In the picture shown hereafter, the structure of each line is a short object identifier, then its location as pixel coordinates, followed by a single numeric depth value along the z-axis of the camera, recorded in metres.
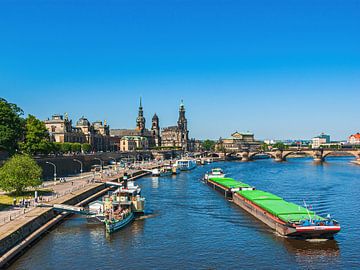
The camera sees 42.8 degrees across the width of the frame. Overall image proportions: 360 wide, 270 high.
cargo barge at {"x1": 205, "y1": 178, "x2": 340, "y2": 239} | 46.22
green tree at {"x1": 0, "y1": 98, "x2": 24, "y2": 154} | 90.75
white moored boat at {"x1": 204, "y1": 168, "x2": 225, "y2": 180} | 118.12
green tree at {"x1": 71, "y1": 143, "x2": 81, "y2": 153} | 170.96
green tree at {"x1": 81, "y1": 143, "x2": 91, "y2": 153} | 189.19
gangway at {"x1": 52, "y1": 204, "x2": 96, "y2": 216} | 56.34
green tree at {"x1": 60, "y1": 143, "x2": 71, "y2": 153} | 161.80
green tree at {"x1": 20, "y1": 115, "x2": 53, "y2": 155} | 106.81
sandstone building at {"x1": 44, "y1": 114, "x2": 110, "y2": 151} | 190.62
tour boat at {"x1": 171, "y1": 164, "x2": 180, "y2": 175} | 149.56
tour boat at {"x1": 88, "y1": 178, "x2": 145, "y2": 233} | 52.75
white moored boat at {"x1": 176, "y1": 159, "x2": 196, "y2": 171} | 168.57
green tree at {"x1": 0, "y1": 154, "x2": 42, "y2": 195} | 65.25
